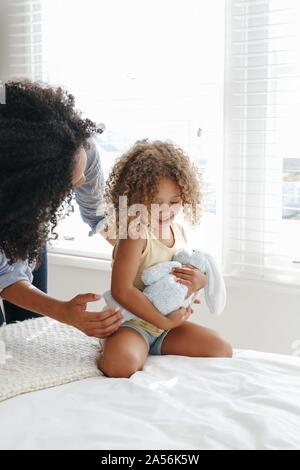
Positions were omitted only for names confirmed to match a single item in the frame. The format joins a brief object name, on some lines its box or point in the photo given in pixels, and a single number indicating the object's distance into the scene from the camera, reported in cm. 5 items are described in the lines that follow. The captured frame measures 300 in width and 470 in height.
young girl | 149
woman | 129
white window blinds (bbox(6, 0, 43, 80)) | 266
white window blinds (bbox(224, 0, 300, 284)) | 203
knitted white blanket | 125
